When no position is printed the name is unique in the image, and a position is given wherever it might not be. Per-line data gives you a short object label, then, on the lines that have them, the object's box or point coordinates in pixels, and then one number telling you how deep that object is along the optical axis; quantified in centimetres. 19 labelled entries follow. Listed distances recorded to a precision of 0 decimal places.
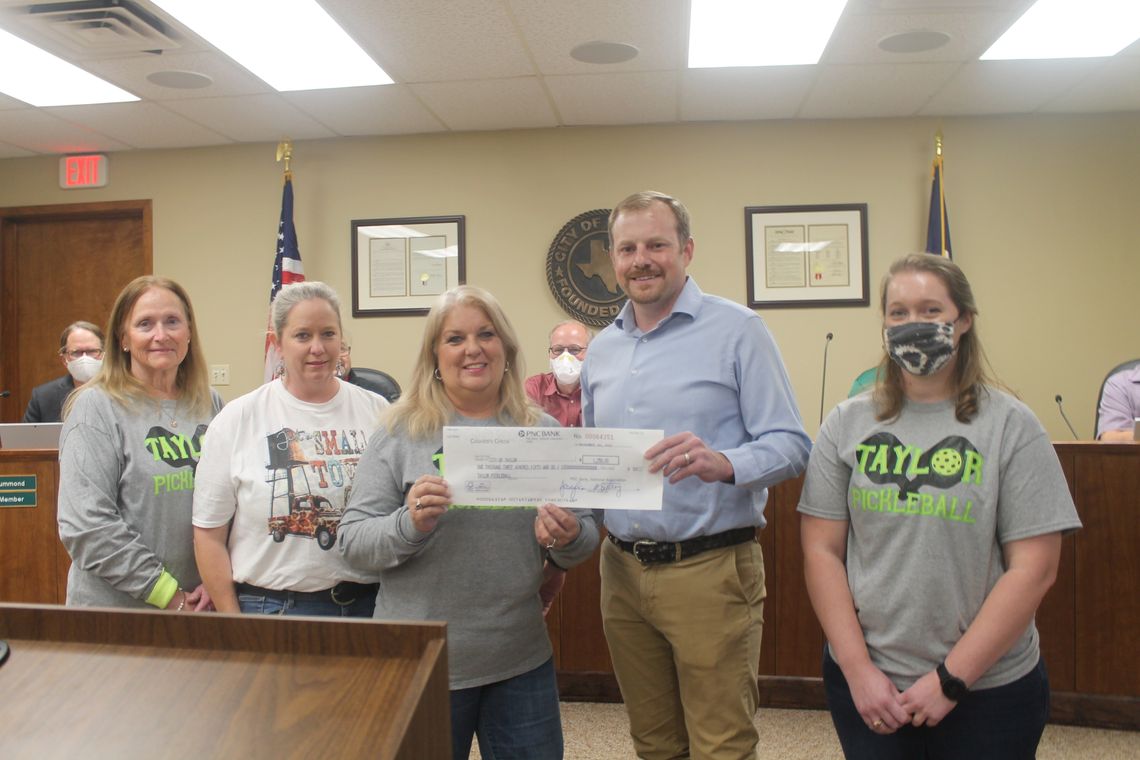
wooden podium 74
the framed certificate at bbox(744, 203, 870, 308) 456
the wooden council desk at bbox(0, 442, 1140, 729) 266
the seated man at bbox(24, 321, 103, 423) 393
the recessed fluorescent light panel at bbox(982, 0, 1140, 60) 324
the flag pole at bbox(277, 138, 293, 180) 475
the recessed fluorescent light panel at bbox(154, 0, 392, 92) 316
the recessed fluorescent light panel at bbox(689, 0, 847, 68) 318
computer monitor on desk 309
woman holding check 142
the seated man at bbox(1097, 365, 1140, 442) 338
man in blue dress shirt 157
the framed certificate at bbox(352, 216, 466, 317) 479
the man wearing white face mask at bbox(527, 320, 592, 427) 395
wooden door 516
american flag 471
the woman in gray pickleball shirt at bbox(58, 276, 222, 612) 162
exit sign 502
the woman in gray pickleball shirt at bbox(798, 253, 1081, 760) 133
